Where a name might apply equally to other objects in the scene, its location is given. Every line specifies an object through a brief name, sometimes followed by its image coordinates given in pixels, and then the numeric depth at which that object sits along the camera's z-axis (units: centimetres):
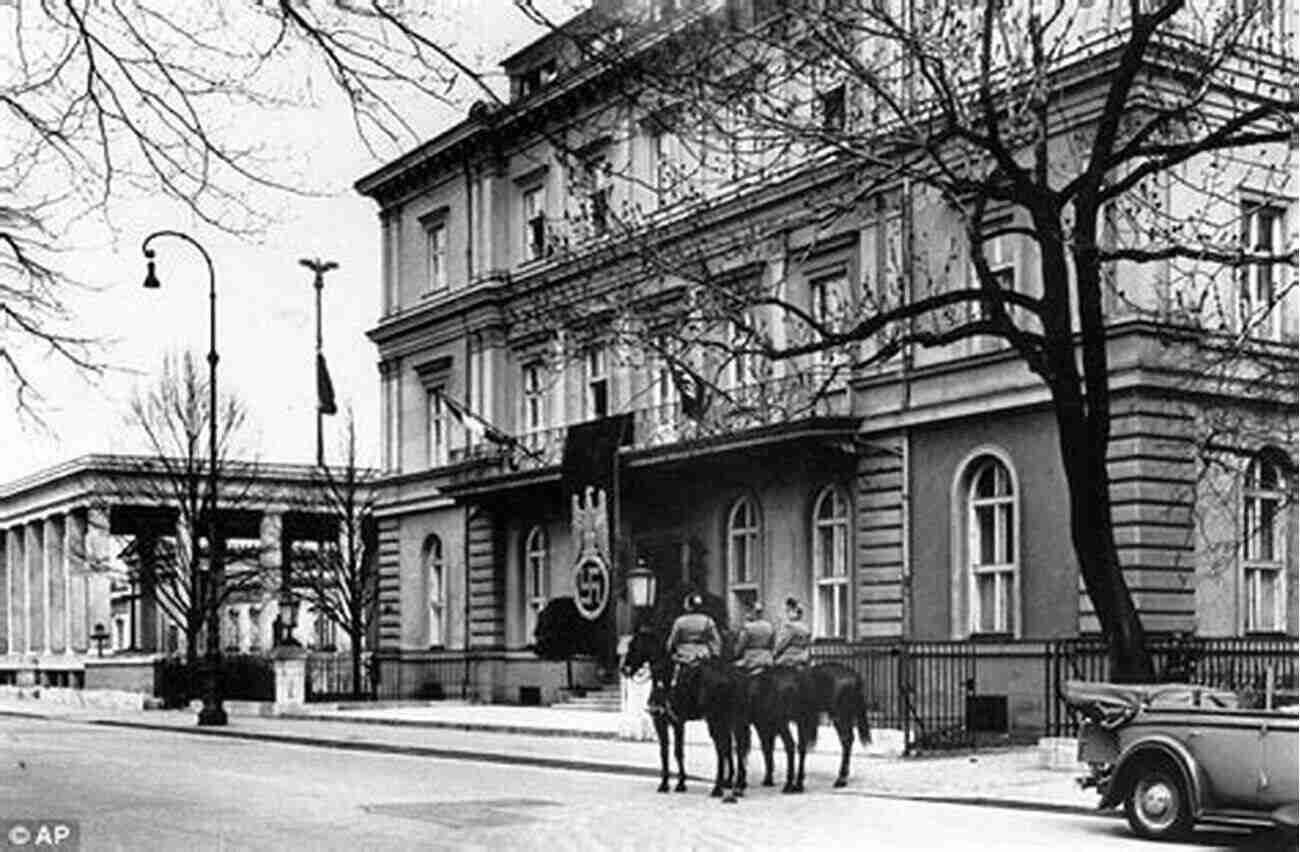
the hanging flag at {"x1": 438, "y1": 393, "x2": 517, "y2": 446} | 2056
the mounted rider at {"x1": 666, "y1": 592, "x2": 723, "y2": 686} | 1416
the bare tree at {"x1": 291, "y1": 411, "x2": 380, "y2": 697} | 3017
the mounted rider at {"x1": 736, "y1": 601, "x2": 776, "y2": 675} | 1444
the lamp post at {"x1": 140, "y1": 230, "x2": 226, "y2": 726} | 1784
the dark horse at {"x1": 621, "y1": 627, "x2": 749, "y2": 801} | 1427
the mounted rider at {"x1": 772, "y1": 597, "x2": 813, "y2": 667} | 1450
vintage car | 1020
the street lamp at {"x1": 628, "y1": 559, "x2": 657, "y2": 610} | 1888
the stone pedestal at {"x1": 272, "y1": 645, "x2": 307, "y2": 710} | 3031
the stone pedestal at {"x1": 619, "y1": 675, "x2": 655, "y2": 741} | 2092
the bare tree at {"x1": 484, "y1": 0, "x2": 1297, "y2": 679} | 1309
